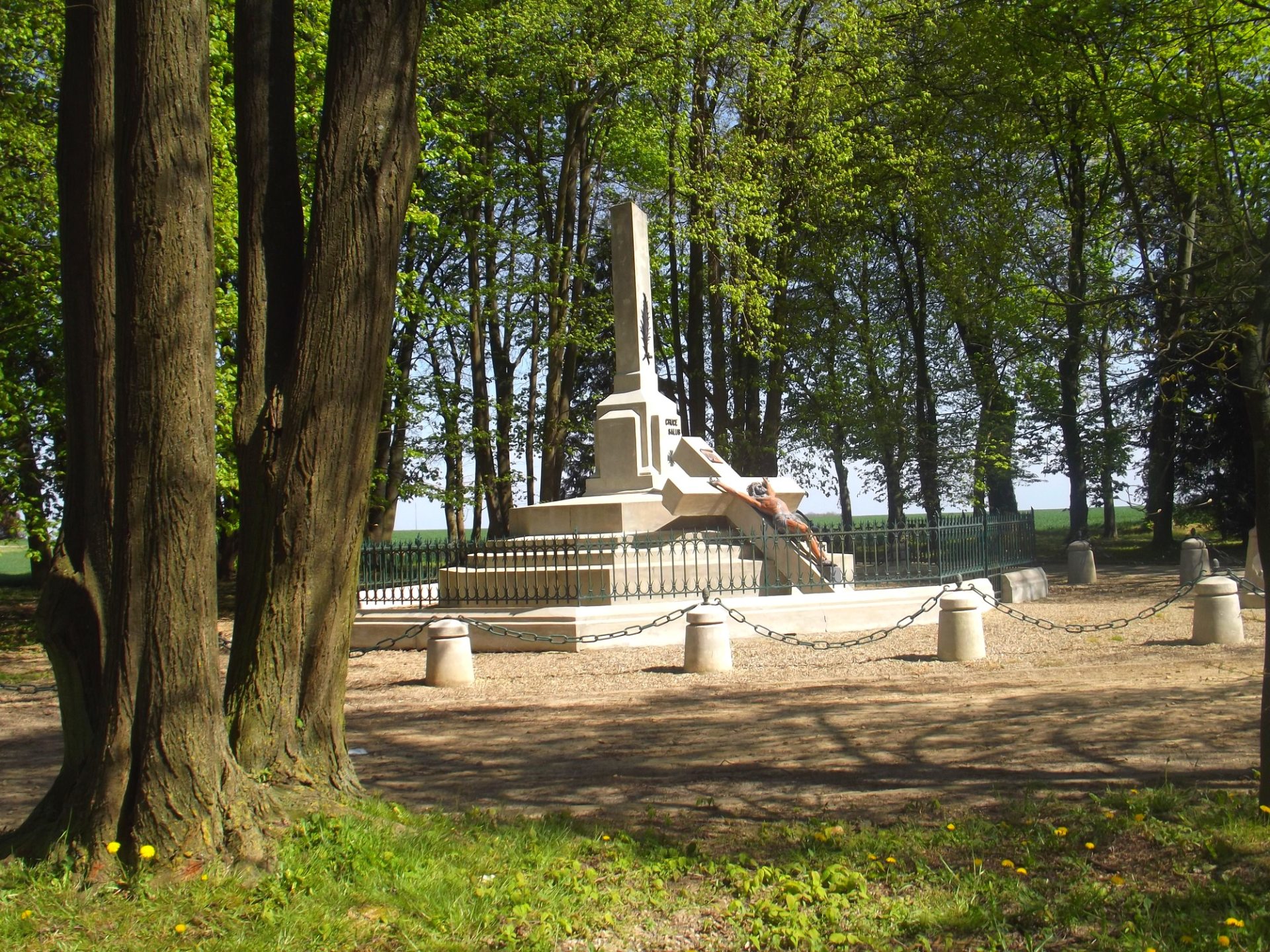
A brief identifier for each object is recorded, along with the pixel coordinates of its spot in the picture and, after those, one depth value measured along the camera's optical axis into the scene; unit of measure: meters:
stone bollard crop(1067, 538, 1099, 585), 19.55
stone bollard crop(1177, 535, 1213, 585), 16.94
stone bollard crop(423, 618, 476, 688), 10.30
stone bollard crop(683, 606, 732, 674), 10.42
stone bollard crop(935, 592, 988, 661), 10.57
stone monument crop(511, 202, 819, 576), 15.12
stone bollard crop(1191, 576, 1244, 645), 10.77
